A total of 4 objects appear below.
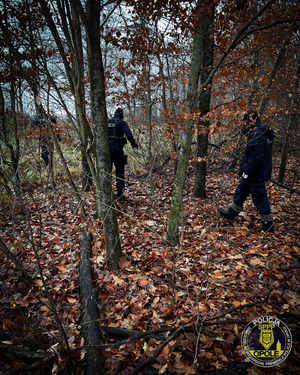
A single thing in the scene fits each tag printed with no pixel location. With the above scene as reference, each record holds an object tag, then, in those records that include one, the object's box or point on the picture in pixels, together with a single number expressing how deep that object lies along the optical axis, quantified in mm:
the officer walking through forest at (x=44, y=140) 4777
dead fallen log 1916
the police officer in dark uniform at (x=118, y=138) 5000
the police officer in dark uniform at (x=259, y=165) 3758
